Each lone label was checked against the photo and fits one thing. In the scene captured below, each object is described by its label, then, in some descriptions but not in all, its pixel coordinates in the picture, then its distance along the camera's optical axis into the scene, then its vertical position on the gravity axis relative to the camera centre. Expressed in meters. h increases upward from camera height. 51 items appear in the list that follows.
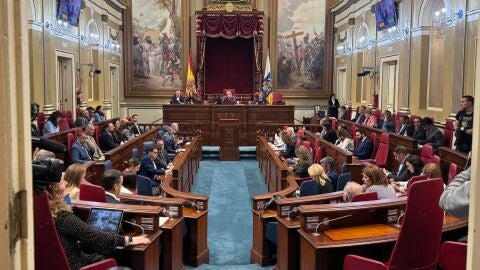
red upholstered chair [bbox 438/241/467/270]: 3.25 -1.03
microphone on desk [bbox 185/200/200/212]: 5.01 -1.07
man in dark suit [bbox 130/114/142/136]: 12.45 -0.80
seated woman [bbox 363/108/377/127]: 12.26 -0.50
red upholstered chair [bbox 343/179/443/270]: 2.84 -0.78
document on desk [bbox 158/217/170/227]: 4.01 -1.01
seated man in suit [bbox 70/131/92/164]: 7.79 -0.89
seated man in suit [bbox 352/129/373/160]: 9.00 -0.93
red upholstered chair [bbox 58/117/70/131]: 10.13 -0.57
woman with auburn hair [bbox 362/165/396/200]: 4.43 -0.77
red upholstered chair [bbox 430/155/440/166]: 6.05 -0.74
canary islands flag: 15.91 +0.42
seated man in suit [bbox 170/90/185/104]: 14.77 -0.05
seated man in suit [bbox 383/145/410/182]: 6.33 -0.90
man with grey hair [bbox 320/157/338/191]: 6.26 -0.91
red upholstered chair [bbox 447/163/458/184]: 5.42 -0.78
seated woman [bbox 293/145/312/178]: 7.00 -0.92
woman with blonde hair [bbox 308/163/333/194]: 5.24 -0.85
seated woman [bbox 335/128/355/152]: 9.12 -0.78
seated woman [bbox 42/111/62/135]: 9.06 -0.51
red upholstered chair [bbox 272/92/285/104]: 16.09 +0.00
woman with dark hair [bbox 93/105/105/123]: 12.60 -0.48
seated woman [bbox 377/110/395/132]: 10.77 -0.53
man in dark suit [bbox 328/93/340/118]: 16.78 -0.27
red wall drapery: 17.09 +2.34
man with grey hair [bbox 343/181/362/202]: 4.21 -0.78
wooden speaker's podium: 12.52 -1.09
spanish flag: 16.55 +0.48
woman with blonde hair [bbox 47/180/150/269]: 2.94 -0.84
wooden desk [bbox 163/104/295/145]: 13.94 -0.51
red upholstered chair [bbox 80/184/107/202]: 4.01 -0.78
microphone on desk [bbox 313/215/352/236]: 3.49 -0.88
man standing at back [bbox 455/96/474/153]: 6.53 -0.38
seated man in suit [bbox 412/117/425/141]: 9.30 -0.58
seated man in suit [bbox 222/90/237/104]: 15.22 -0.04
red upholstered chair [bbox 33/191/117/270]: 2.50 -0.77
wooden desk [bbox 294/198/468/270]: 3.27 -0.92
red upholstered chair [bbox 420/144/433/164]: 6.58 -0.74
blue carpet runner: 5.37 -1.67
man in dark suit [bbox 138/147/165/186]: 7.16 -1.02
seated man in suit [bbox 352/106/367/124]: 13.11 -0.46
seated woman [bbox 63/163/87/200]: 4.23 -0.69
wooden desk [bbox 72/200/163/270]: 3.31 -0.95
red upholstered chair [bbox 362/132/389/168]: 8.46 -0.93
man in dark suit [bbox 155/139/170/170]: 7.47 -0.95
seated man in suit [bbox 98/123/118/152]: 9.86 -0.87
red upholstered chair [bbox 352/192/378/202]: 3.92 -0.77
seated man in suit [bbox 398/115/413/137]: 9.78 -0.59
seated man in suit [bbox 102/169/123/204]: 4.35 -0.75
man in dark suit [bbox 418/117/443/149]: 8.83 -0.63
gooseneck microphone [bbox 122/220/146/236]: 3.53 -0.91
